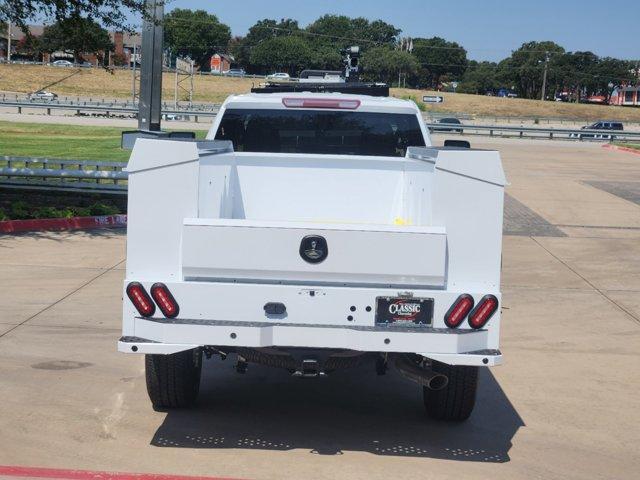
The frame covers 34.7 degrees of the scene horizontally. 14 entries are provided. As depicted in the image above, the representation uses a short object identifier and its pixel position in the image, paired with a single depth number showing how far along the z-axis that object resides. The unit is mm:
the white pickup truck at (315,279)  5863
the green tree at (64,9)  15820
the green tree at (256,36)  182000
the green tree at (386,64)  144000
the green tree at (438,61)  171125
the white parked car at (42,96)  78750
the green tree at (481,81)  154125
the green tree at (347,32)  178125
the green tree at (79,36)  16453
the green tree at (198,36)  165375
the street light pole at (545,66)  140550
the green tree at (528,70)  156500
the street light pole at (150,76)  17106
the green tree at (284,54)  159250
